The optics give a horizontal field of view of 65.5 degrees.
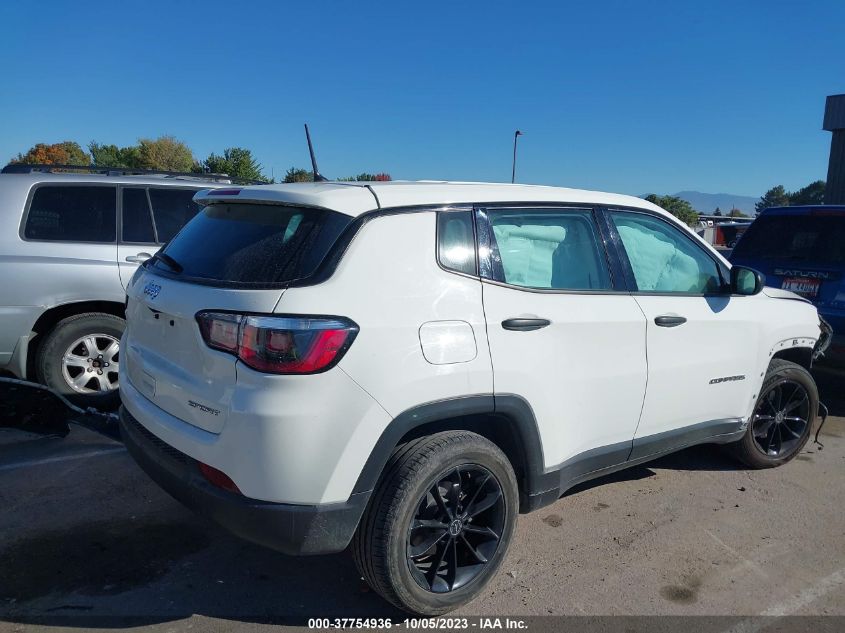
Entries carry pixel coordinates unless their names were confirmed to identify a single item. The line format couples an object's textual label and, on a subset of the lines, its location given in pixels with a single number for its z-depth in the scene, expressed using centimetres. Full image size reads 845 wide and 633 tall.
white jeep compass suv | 241
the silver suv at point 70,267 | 483
